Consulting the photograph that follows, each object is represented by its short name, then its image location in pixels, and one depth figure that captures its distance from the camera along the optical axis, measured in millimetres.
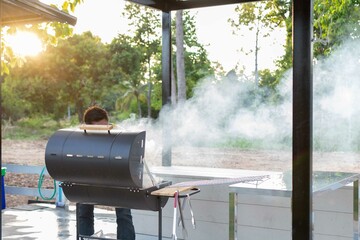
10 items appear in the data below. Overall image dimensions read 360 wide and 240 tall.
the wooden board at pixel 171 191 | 3367
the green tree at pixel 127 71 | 15406
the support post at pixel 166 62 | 4883
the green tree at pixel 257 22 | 10680
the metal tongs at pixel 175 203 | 3292
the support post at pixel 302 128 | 2682
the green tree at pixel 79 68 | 16438
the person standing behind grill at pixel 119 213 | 3883
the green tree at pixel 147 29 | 15602
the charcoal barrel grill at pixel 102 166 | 3268
